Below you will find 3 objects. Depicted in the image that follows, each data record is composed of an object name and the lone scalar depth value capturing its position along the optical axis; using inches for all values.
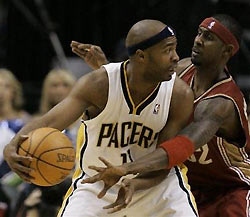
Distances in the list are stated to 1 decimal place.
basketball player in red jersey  502.5
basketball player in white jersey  462.0
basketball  446.1
